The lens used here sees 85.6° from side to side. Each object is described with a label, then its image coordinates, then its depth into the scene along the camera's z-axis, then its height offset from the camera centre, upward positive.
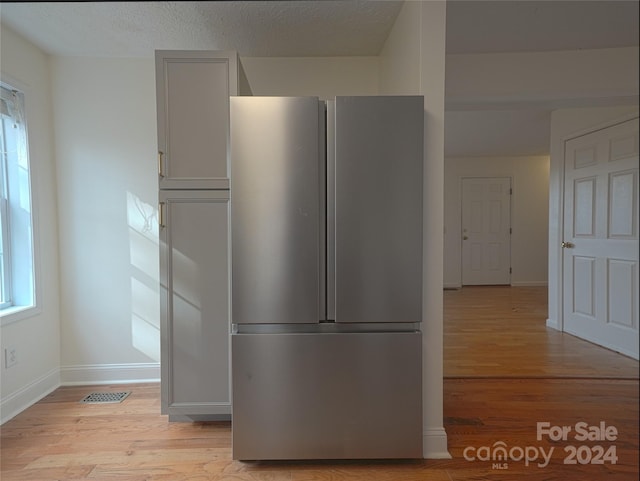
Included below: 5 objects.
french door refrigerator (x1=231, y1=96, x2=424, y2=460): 1.53 -0.25
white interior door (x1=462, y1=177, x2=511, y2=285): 6.18 -0.02
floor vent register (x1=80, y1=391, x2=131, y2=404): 2.21 -1.09
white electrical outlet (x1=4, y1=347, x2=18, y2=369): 1.99 -0.74
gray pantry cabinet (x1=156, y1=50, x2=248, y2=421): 1.83 -0.01
